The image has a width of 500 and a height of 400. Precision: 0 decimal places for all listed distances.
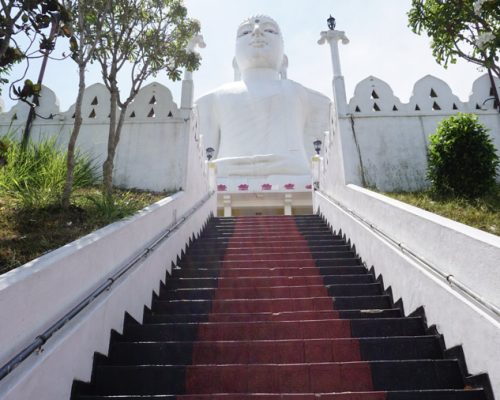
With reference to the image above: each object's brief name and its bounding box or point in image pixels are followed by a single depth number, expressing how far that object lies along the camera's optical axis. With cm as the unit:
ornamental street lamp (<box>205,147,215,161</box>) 1183
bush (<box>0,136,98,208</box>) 434
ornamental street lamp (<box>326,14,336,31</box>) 864
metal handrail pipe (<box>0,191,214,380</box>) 190
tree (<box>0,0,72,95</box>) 301
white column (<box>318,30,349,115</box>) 698
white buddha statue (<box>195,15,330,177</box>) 1280
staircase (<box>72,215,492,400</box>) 247
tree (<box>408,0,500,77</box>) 427
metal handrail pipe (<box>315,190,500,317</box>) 230
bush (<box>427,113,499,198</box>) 494
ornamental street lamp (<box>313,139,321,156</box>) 1037
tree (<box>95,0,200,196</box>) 547
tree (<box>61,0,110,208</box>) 429
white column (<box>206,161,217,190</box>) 989
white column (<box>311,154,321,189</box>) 976
